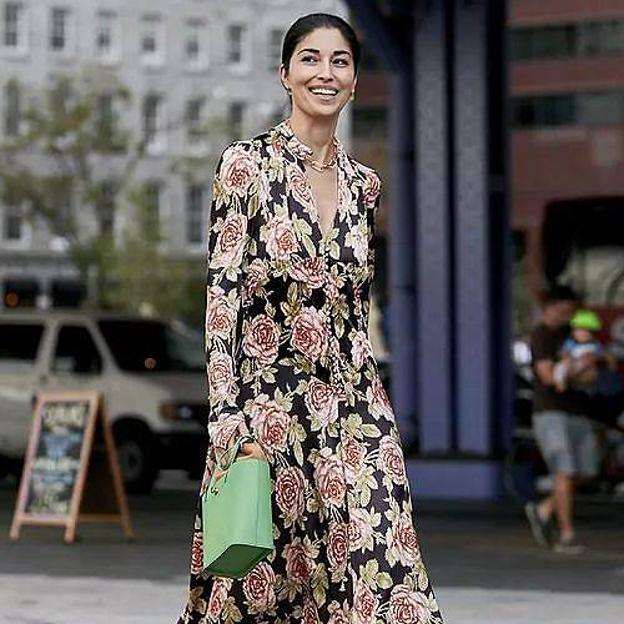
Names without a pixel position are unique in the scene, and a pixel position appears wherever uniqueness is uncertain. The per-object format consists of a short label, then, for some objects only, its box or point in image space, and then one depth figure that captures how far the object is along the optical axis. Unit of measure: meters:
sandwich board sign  14.73
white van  21.47
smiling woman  5.73
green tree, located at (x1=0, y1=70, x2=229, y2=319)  57.12
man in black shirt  13.93
